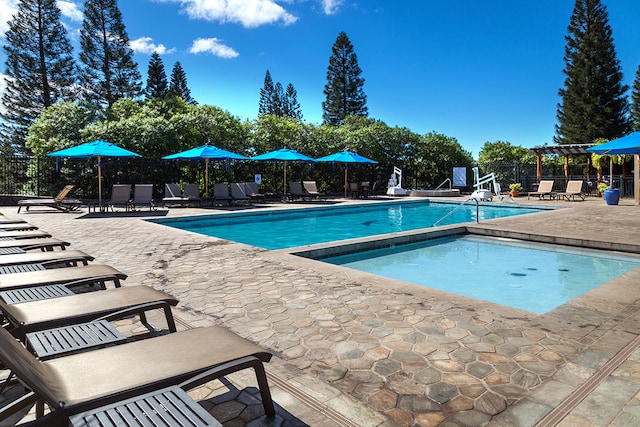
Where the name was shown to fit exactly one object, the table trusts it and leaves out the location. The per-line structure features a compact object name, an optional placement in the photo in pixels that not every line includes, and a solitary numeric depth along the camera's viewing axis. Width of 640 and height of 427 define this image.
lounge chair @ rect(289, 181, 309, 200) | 17.29
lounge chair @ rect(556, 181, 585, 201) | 17.17
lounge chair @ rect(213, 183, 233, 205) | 14.93
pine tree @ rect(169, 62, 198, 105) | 36.38
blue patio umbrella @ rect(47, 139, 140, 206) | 11.94
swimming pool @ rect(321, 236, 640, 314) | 5.45
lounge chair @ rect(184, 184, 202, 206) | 14.38
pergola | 19.48
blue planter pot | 14.28
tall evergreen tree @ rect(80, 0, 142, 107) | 29.48
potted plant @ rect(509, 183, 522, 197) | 18.76
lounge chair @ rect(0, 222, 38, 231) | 6.11
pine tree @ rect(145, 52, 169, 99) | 33.72
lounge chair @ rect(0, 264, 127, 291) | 3.01
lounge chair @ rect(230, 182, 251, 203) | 15.40
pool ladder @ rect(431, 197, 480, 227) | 12.08
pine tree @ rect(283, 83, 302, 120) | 44.34
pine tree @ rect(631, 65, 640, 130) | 31.36
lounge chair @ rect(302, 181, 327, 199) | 18.13
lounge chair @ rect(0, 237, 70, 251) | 4.66
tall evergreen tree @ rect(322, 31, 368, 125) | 36.16
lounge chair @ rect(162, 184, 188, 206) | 14.30
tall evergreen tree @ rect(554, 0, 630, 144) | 29.75
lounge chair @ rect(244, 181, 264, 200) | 16.11
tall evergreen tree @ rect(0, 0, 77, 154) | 28.14
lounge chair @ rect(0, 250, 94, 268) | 3.76
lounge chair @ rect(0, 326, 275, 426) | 1.42
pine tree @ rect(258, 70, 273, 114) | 43.03
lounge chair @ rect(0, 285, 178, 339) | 2.24
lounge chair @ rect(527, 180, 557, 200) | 17.75
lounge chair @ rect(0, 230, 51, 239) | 5.24
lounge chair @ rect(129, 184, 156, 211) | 12.81
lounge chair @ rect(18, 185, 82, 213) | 12.25
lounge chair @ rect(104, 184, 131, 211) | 12.41
